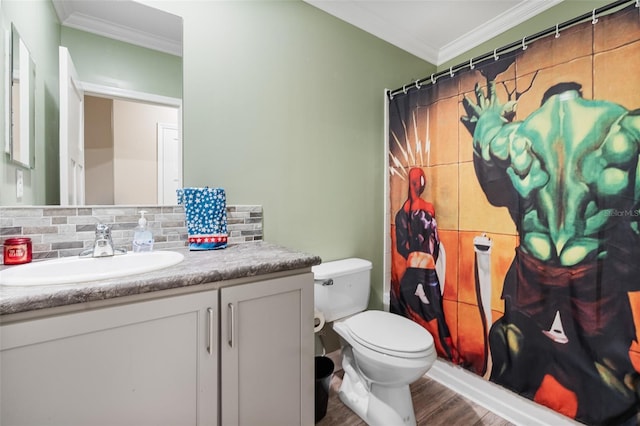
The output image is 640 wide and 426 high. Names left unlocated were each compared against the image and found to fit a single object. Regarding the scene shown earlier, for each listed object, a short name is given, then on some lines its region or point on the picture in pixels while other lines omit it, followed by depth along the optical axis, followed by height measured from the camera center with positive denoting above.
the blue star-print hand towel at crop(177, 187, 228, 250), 1.23 -0.03
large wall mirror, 1.03 +0.44
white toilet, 1.27 -0.63
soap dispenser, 1.15 -0.11
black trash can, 1.43 -0.91
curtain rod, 1.15 +0.81
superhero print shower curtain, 1.14 -0.04
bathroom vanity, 0.66 -0.37
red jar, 0.93 -0.13
